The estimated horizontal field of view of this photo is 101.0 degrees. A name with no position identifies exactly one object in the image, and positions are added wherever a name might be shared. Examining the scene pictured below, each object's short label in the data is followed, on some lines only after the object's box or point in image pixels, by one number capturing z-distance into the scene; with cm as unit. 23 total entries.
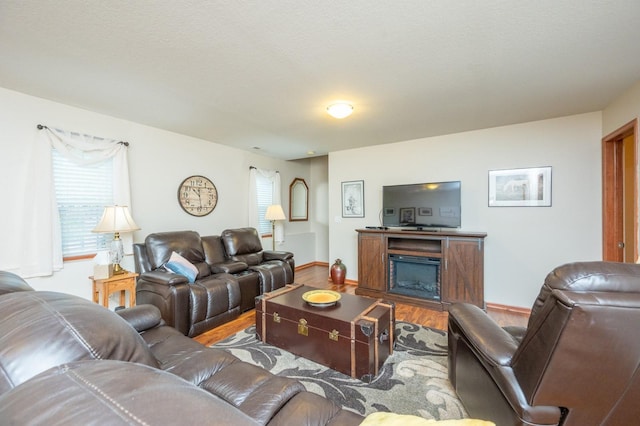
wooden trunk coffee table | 197
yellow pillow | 58
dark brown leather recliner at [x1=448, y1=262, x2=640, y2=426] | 88
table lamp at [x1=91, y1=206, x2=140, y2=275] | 271
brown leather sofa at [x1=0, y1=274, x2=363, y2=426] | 37
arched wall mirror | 605
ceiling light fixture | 272
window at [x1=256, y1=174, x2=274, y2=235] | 521
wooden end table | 263
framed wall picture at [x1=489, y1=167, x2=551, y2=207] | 337
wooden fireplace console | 338
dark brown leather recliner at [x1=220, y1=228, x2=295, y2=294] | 361
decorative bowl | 234
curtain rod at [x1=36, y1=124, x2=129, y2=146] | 262
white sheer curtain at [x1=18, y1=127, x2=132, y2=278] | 258
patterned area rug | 171
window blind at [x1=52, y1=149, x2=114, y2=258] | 283
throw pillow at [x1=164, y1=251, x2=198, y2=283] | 294
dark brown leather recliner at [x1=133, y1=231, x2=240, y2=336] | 261
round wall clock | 397
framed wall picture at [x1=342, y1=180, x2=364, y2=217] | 476
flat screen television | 371
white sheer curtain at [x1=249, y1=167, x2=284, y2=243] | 495
